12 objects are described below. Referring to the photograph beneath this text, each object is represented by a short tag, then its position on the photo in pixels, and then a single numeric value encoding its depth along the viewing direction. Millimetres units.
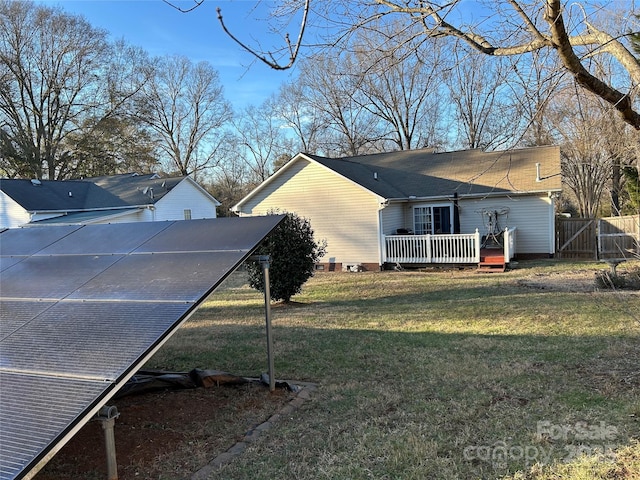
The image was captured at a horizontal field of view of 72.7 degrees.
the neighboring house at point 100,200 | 24922
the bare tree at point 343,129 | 33281
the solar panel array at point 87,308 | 2434
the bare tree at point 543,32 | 3451
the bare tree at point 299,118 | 36906
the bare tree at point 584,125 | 5359
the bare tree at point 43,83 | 32781
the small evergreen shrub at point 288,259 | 10120
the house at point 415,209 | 15891
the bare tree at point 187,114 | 42188
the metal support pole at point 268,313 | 4758
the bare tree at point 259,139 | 43531
